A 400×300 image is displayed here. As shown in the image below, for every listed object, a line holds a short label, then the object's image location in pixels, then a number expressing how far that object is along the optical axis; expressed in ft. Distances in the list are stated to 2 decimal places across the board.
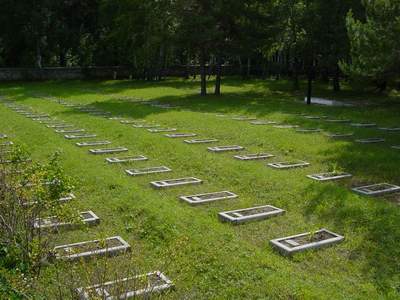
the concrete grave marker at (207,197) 18.43
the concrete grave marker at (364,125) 36.81
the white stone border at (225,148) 27.78
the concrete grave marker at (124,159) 25.03
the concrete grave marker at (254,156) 25.72
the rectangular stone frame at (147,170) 22.63
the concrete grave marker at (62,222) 14.97
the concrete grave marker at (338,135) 31.54
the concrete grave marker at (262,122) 37.93
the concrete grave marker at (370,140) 29.83
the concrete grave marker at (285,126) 36.29
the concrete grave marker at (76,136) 31.84
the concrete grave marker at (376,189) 19.38
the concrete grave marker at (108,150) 27.35
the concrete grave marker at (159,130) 34.81
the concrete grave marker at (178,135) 32.60
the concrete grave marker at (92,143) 29.37
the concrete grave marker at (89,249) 13.30
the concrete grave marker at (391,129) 35.04
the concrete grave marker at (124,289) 9.61
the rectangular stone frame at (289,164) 23.73
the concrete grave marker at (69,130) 34.50
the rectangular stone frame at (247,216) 16.35
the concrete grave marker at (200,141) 30.30
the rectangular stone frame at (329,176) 21.52
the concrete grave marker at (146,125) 37.11
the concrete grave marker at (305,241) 14.07
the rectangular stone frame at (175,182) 20.58
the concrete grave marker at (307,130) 33.55
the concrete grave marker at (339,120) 39.02
